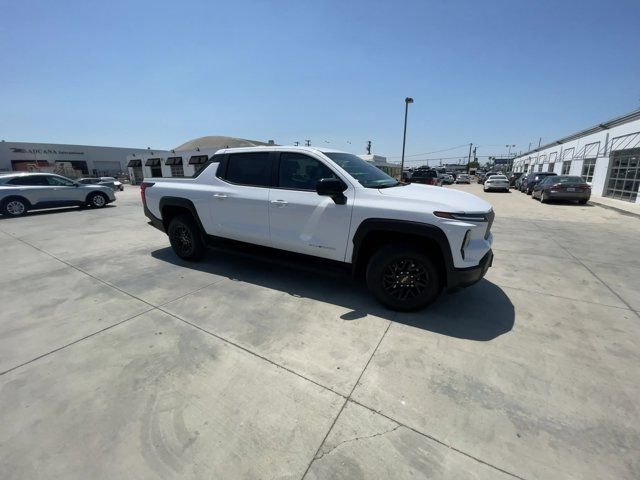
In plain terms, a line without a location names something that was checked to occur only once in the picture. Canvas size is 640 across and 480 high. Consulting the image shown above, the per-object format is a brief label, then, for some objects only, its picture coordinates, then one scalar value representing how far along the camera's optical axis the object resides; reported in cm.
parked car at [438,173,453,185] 3866
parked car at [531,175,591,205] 1385
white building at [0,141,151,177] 5109
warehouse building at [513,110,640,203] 1598
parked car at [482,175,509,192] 2289
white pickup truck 317
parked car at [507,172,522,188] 2881
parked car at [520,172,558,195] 1969
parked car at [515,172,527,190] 2383
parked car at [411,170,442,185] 1942
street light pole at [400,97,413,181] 2306
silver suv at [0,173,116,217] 1118
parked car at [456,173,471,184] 4259
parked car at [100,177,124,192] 2805
